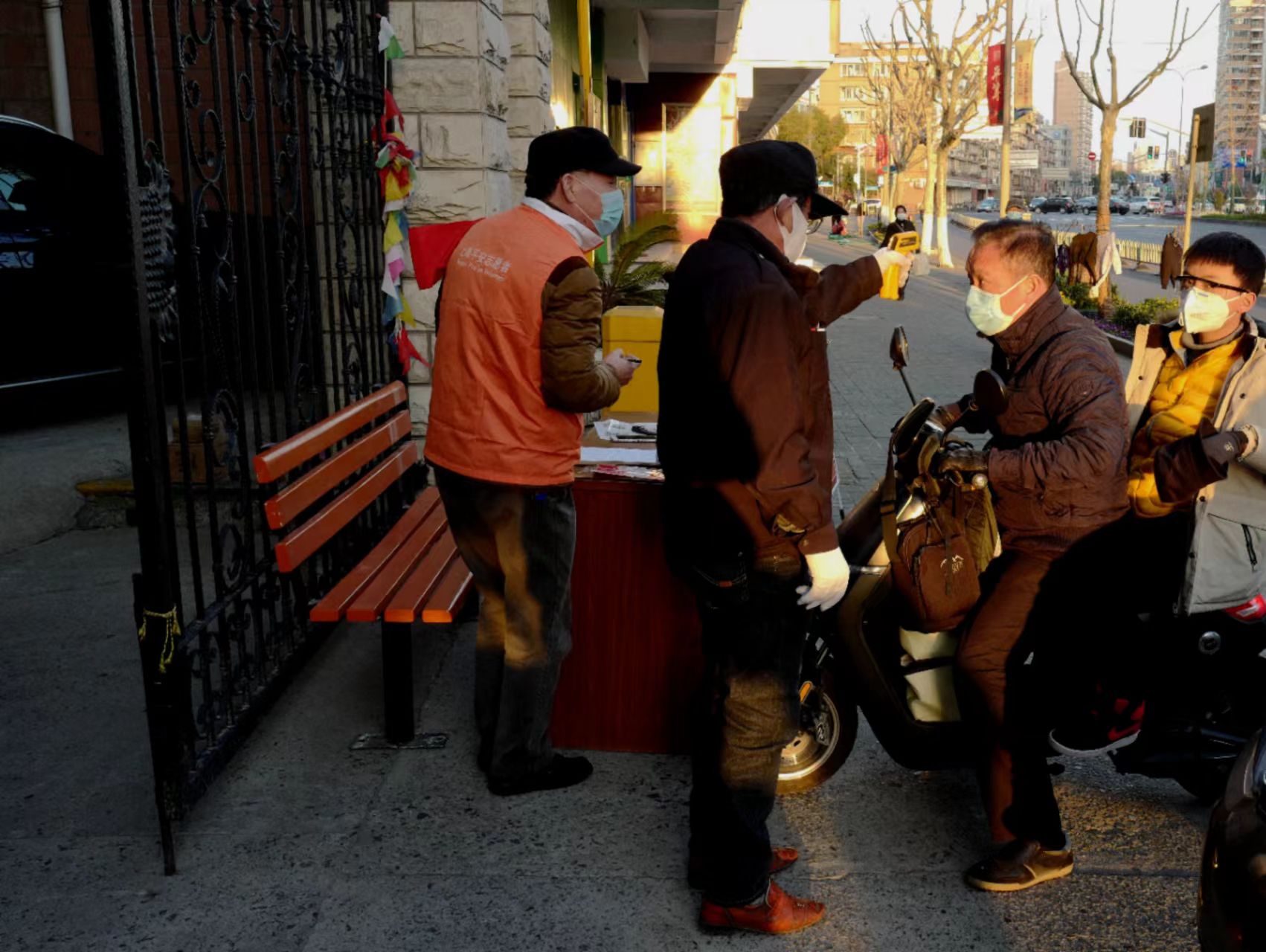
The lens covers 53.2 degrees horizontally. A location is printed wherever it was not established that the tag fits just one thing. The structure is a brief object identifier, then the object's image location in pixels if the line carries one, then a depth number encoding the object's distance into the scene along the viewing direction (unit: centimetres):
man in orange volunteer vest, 369
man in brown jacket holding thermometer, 290
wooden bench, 411
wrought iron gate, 340
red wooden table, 411
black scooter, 355
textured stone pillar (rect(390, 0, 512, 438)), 611
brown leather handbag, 333
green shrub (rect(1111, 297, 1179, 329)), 1659
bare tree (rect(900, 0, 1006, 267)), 3481
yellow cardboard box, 739
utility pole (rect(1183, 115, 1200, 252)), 1758
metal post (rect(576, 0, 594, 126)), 931
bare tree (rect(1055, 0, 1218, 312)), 2091
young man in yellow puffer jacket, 338
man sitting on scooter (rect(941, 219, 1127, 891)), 324
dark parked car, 786
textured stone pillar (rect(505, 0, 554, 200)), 746
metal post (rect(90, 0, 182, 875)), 323
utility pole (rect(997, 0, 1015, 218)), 3178
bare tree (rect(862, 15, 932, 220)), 4859
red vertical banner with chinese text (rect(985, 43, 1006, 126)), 3688
